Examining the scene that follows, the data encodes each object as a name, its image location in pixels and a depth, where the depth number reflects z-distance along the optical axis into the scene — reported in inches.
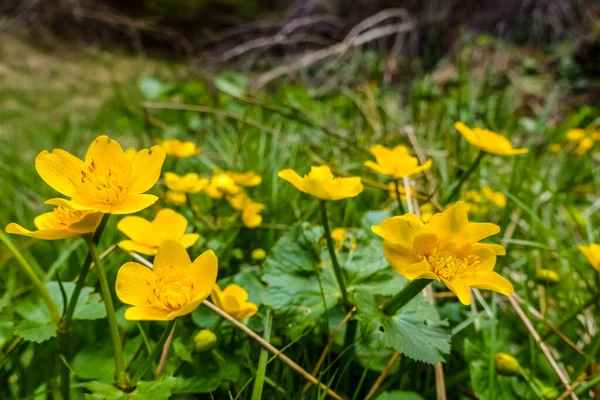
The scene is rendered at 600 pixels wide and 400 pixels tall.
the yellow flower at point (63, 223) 9.2
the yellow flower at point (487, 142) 14.1
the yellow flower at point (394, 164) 12.9
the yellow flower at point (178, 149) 17.1
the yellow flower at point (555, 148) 29.6
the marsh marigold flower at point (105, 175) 9.6
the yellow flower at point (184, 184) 14.8
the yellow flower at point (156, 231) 11.5
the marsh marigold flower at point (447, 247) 9.6
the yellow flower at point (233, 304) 11.2
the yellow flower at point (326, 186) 11.1
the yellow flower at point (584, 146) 28.9
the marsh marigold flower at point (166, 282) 9.2
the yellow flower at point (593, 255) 12.4
